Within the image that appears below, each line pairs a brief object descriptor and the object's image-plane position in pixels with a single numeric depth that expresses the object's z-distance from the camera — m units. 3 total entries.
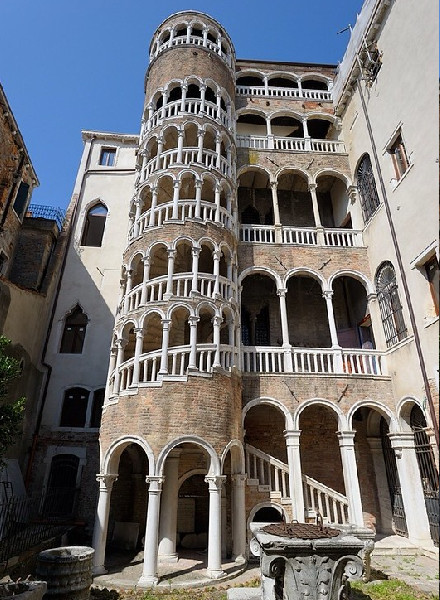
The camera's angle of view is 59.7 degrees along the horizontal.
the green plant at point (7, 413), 8.77
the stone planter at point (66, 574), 7.59
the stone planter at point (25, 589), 5.96
